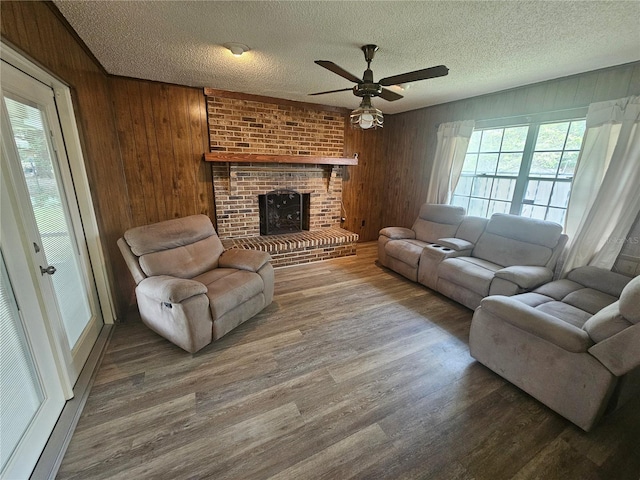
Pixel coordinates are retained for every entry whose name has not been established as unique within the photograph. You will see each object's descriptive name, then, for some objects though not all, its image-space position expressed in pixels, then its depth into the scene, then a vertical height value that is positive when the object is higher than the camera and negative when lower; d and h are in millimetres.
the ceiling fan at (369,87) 1938 +680
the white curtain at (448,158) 3761 +263
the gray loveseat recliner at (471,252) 2600 -862
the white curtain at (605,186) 2357 -46
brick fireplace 3697 +54
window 2896 +102
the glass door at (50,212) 1438 -286
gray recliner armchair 2045 -959
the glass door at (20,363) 1194 -969
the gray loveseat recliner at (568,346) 1421 -996
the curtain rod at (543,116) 2725 +698
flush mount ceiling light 2126 +979
